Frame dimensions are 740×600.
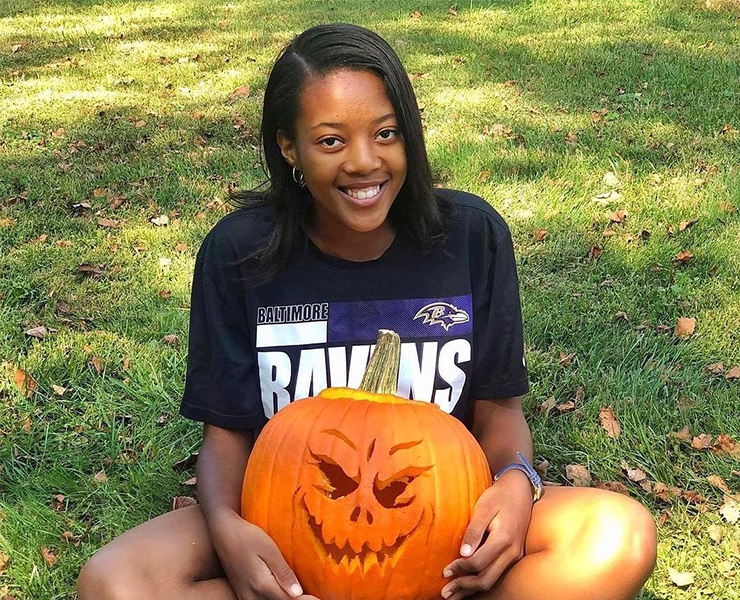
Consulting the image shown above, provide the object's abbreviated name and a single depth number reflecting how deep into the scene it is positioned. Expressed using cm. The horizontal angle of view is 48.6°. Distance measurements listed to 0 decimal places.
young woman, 216
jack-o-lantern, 191
